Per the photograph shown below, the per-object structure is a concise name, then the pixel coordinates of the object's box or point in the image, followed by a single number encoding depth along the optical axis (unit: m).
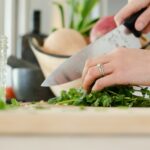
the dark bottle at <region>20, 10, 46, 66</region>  2.08
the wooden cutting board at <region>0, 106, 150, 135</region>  0.51
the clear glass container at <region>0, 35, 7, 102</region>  0.67
